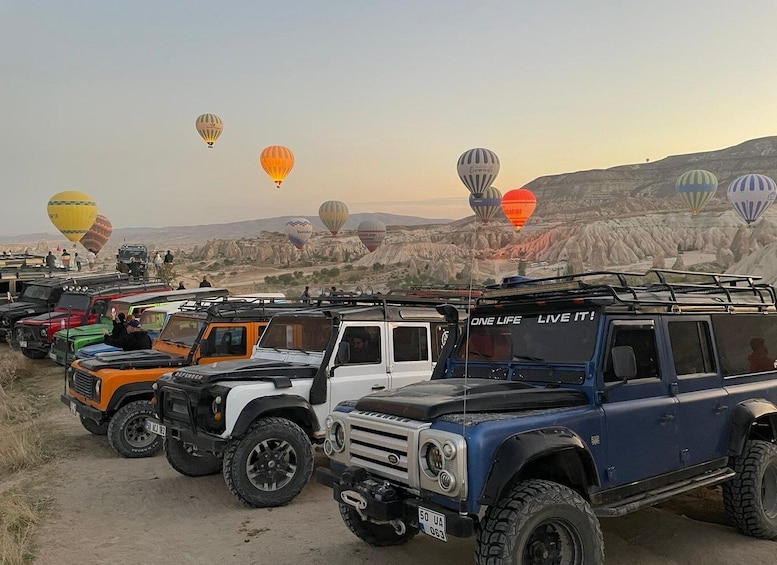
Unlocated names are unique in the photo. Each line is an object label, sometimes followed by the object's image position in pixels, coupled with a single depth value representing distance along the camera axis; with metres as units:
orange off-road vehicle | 8.38
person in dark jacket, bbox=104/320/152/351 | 10.93
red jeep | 16.14
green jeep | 13.62
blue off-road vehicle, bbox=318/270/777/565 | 3.90
